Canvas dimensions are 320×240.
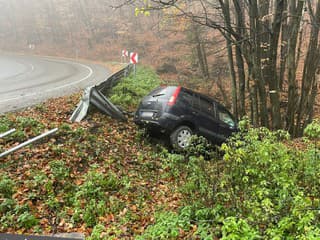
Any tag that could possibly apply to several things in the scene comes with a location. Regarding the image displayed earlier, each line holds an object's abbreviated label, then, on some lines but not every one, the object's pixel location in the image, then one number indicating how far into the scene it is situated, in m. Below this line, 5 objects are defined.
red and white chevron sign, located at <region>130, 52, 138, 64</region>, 19.17
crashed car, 8.61
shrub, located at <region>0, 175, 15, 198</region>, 5.54
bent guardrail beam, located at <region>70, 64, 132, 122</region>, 9.53
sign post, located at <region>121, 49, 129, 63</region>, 29.31
